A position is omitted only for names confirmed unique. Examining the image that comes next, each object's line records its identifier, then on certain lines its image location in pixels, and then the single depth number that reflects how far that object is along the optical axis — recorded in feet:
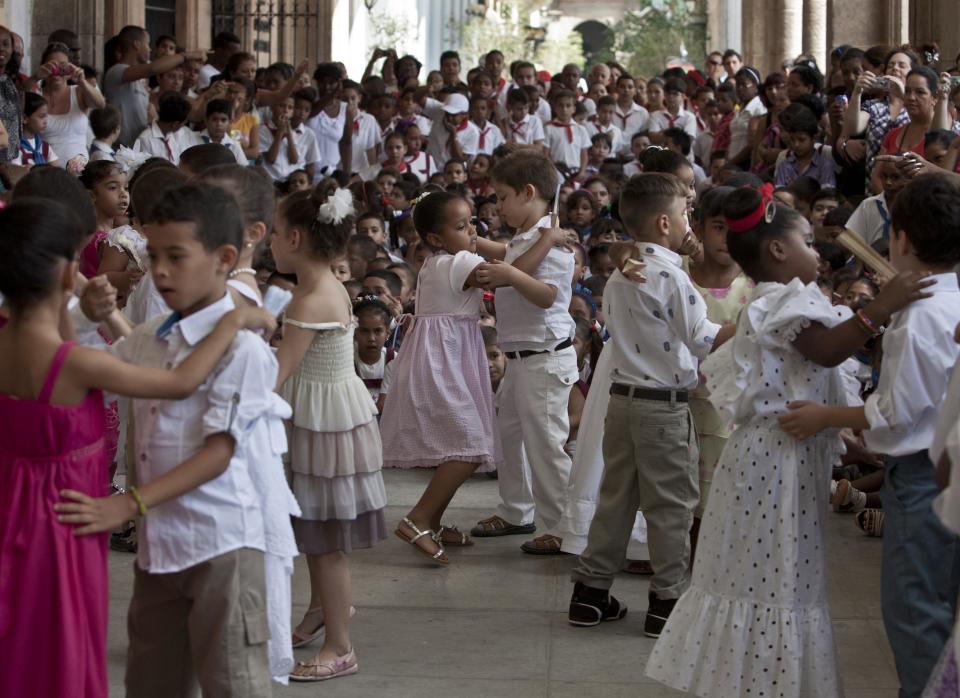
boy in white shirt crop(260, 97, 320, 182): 45.65
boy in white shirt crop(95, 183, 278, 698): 10.71
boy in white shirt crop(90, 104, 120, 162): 35.17
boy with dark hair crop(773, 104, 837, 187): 36.70
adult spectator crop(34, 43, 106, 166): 37.19
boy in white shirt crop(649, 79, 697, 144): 55.94
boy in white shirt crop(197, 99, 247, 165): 37.47
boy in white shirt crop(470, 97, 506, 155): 50.57
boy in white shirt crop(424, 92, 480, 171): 50.03
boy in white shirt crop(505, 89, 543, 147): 51.24
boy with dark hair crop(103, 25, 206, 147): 44.19
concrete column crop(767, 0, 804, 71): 78.02
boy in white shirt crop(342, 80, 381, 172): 49.70
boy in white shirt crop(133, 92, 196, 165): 36.45
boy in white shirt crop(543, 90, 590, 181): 51.30
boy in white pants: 19.97
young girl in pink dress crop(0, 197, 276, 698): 10.28
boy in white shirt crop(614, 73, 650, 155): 56.95
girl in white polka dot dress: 12.86
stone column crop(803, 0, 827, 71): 71.87
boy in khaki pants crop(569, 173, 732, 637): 16.55
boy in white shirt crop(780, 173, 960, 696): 12.02
